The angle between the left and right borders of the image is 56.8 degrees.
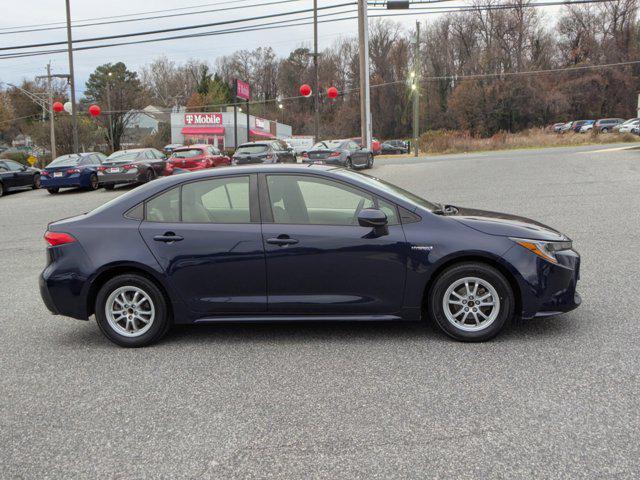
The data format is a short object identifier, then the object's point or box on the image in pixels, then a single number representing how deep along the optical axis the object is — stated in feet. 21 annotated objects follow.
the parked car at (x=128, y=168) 68.08
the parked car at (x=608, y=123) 205.11
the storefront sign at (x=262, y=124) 226.21
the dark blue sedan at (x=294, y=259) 15.78
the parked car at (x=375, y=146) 145.45
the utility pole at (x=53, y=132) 120.98
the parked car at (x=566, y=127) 211.51
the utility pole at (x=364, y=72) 98.12
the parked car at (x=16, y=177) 72.49
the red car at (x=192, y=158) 71.46
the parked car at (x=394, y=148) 185.57
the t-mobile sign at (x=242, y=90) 144.05
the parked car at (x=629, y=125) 168.14
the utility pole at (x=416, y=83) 133.04
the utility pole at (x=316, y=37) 112.78
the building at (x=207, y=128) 205.57
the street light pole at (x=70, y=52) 97.55
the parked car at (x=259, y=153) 74.43
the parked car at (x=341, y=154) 78.29
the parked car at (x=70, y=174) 69.10
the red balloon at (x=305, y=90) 114.62
